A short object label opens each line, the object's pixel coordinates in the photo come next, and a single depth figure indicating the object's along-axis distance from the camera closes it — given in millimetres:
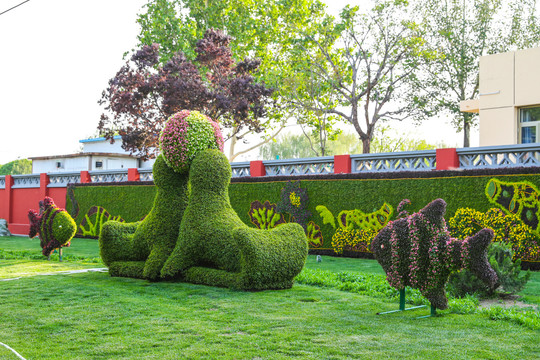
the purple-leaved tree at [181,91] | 23188
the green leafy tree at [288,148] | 41750
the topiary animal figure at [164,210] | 8977
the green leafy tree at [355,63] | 23406
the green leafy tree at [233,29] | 28172
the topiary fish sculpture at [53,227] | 12531
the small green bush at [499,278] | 7383
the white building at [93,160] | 32688
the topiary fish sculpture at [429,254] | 5547
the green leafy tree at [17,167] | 54481
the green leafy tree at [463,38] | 27719
